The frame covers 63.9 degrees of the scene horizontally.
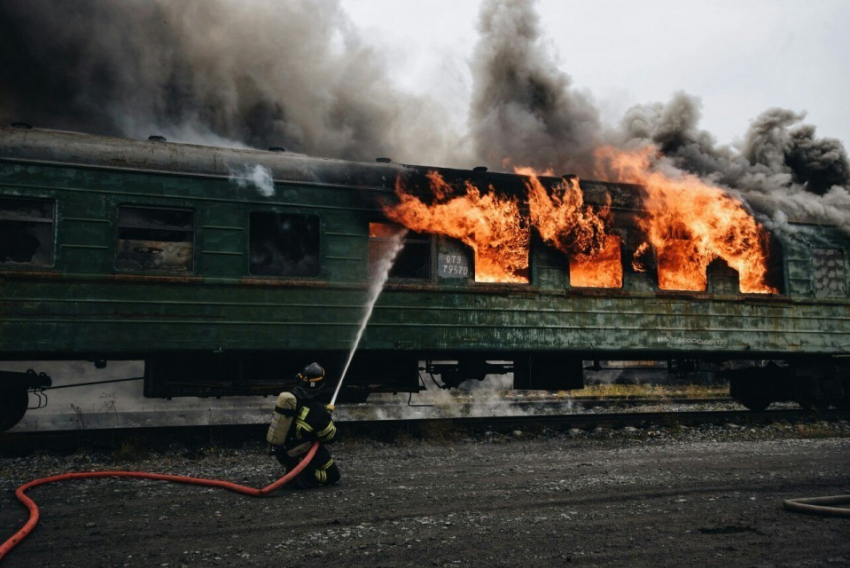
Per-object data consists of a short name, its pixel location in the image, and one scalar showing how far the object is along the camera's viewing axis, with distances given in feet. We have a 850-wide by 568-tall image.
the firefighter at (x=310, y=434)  20.06
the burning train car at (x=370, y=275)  26.20
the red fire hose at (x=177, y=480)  17.06
